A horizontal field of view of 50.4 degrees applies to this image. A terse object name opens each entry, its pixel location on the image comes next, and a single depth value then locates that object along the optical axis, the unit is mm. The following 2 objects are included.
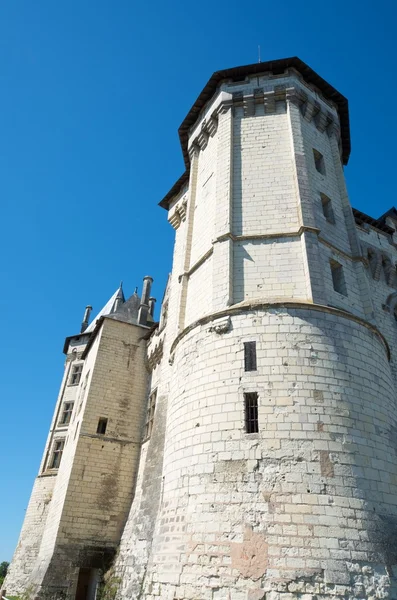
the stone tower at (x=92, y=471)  13727
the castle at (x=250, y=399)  7203
